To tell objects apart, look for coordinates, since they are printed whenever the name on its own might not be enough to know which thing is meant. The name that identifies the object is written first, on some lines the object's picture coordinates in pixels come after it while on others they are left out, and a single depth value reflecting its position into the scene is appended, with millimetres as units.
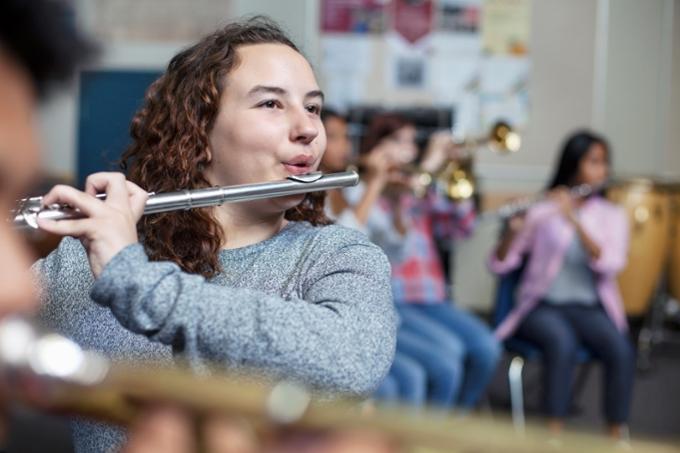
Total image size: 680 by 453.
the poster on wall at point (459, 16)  5285
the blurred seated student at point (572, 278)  3420
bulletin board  5262
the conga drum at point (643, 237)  4551
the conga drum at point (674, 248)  4656
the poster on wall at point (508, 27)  5266
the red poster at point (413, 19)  5270
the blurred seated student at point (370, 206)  3029
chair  3455
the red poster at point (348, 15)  5254
